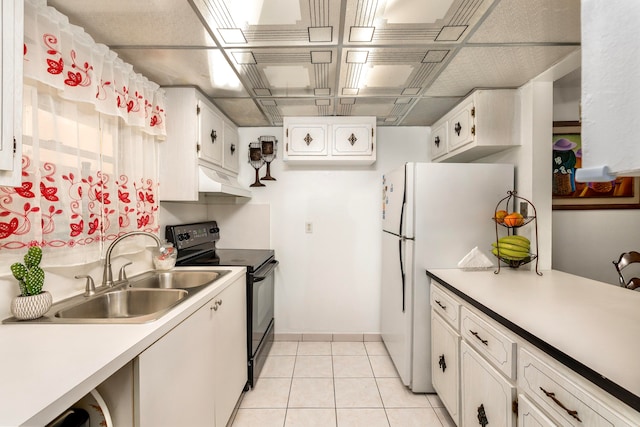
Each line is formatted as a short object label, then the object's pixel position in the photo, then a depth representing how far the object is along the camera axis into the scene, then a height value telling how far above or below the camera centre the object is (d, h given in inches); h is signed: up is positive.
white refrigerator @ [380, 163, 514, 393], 85.7 -4.4
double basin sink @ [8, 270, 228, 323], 49.3 -17.1
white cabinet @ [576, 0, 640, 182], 19.1 +7.9
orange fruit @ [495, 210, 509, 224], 81.6 -1.6
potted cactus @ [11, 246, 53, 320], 44.9 -11.8
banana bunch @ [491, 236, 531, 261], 78.1 -9.5
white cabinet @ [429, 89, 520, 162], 85.7 +24.8
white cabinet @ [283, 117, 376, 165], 113.0 +25.9
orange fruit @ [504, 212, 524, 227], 78.1 -2.5
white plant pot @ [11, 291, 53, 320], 44.8 -14.1
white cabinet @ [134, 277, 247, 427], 41.6 -27.2
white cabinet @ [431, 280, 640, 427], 34.6 -25.0
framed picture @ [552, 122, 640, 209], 98.0 +7.3
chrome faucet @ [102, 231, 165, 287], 62.1 -11.1
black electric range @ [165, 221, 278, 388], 89.8 -16.5
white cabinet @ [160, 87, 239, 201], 85.7 +16.8
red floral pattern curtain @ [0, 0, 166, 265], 46.9 +11.2
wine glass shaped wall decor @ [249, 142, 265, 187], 122.0 +20.2
